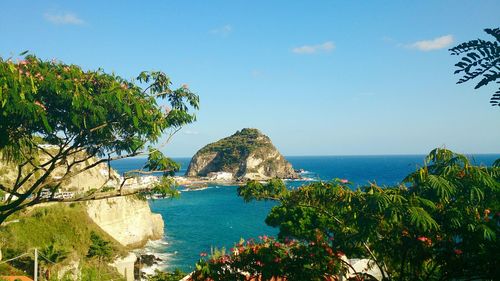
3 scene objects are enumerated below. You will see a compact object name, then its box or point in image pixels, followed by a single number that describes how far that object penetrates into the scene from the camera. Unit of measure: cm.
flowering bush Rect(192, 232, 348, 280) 841
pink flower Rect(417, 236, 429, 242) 762
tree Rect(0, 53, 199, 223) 1001
